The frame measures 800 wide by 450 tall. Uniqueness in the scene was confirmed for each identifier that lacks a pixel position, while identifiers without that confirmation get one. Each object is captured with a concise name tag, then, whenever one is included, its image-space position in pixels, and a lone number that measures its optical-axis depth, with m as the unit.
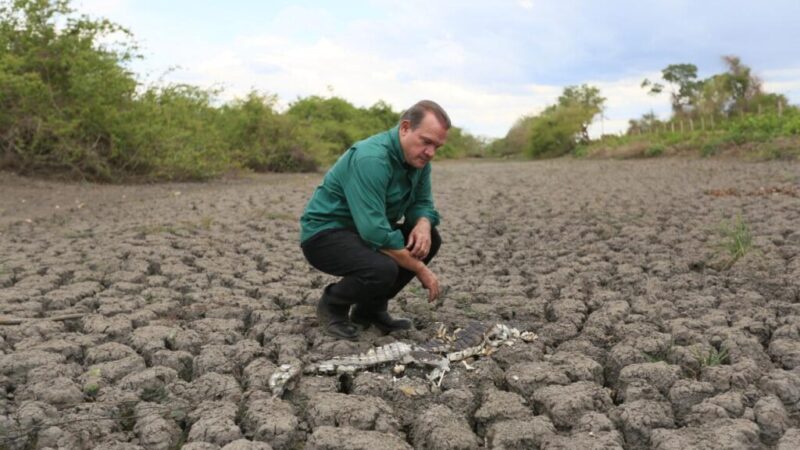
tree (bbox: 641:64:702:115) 37.40
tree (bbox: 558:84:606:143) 36.22
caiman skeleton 3.40
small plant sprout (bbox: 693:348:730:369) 3.44
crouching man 3.49
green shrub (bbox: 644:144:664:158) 24.08
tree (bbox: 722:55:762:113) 29.75
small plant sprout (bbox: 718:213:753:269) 5.51
